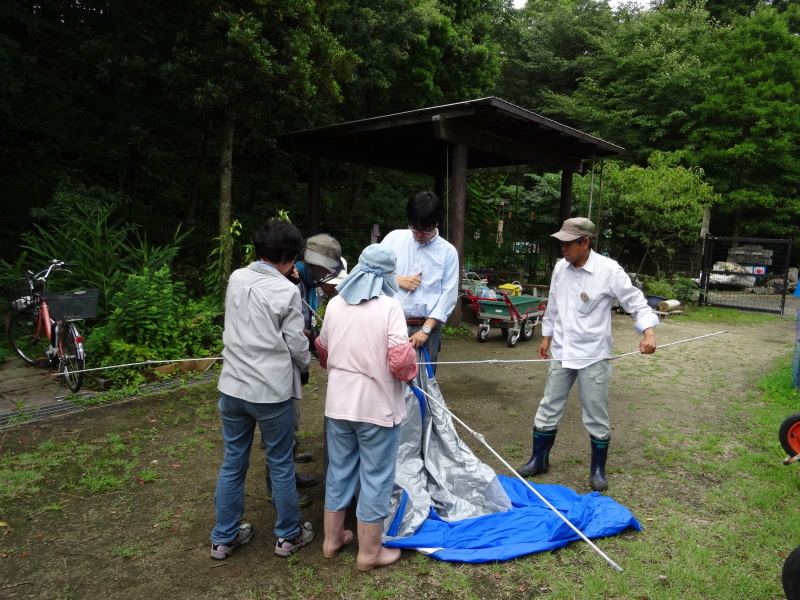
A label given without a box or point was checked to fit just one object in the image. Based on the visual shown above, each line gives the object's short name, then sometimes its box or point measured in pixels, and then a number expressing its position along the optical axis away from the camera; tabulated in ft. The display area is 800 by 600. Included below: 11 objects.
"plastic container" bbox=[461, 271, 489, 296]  28.22
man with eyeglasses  11.21
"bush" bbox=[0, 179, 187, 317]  19.98
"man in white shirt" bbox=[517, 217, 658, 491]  11.44
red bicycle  16.76
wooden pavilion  24.79
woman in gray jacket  8.54
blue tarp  9.22
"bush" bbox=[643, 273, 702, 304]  41.83
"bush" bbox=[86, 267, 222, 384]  17.95
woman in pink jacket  8.34
